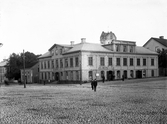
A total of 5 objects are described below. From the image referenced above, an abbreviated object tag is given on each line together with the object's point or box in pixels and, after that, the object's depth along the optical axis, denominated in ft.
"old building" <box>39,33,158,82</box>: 162.50
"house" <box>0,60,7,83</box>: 326.24
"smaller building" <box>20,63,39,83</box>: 234.99
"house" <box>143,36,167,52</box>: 221.05
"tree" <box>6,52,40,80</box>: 254.68
